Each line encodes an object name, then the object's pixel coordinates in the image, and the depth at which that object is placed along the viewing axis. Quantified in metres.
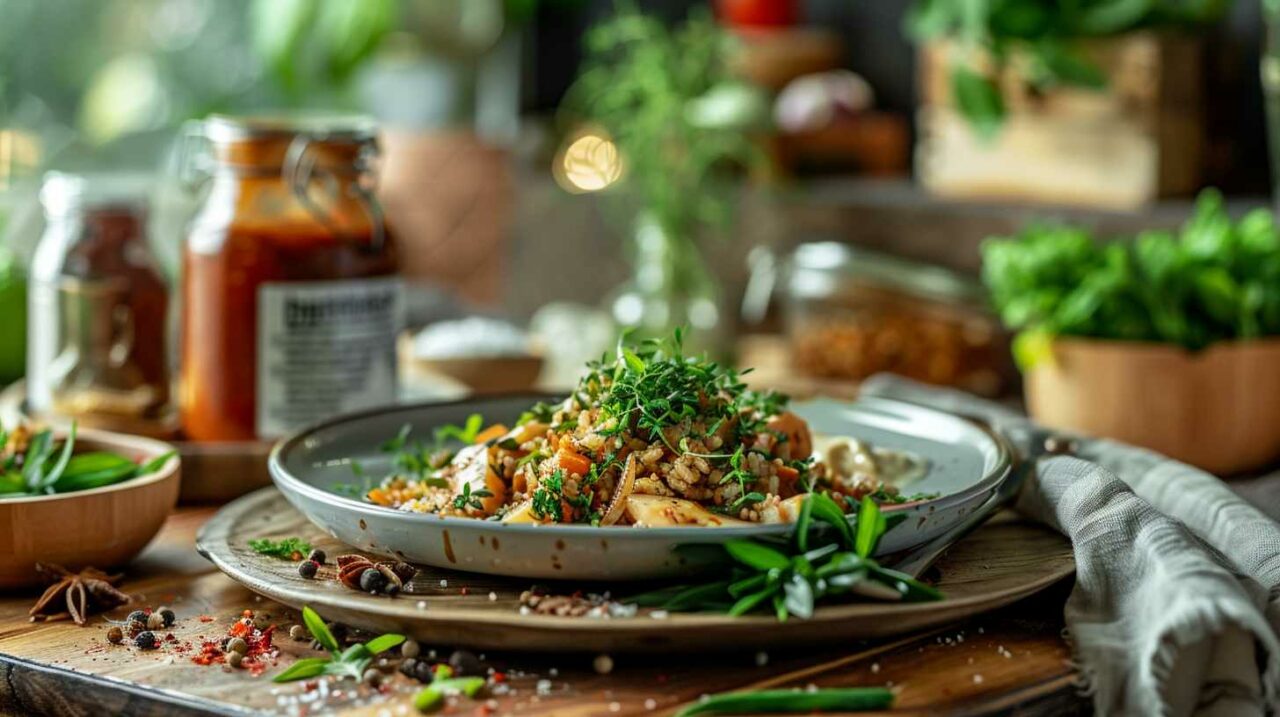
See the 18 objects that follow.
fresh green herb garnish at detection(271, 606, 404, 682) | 0.84
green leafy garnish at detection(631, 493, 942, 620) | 0.83
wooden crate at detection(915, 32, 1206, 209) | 2.08
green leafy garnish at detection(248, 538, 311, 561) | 1.00
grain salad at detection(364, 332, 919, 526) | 0.92
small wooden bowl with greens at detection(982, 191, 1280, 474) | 1.51
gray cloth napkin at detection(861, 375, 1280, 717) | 0.82
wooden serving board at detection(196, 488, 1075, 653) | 0.82
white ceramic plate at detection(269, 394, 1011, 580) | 0.85
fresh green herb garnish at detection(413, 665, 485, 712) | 0.79
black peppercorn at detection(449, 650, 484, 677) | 0.84
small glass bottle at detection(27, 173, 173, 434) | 1.39
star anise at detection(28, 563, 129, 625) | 0.97
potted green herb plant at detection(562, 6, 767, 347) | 2.17
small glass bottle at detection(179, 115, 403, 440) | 1.30
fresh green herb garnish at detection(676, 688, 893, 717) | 0.77
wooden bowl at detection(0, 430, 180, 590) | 1.00
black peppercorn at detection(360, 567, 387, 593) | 0.90
